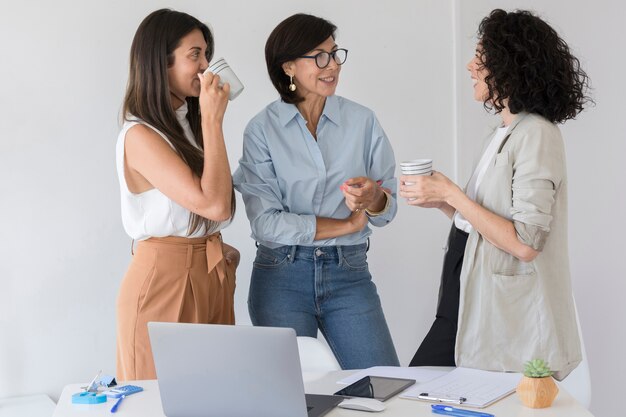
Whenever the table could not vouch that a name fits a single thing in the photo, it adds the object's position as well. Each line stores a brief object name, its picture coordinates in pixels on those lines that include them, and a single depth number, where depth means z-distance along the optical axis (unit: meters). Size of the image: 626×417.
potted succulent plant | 3.18
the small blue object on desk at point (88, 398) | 3.33
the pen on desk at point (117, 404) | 3.28
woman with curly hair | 3.56
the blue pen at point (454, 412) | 3.12
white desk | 3.17
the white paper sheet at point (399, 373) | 3.44
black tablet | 3.31
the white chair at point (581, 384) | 3.89
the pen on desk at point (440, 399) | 3.23
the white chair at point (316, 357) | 3.81
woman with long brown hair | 3.89
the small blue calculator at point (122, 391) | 3.37
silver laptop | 3.05
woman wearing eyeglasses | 4.15
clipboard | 3.24
